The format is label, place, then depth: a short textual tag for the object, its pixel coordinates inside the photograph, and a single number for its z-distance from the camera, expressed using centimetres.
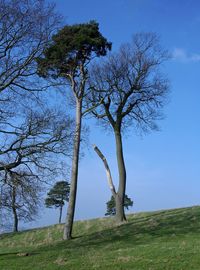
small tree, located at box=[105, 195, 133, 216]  5553
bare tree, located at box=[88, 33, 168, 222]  2861
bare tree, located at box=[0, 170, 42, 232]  1522
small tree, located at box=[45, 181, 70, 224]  4873
